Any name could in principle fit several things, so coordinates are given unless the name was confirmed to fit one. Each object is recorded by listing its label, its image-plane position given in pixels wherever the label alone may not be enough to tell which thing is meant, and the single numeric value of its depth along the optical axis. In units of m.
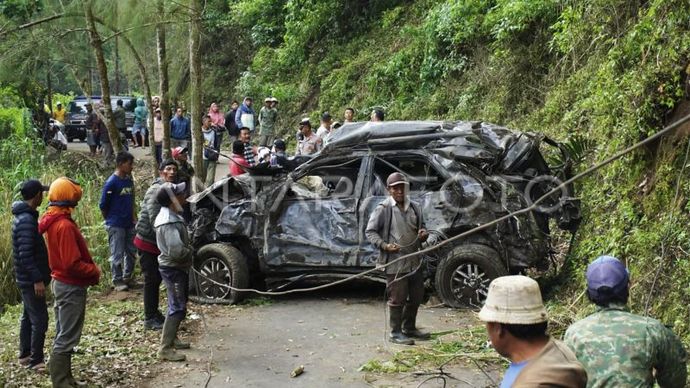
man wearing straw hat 2.67
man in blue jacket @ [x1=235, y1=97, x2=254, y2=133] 18.55
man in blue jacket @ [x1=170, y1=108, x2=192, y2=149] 16.80
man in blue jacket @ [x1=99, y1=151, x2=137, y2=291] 9.64
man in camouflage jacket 3.48
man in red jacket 6.28
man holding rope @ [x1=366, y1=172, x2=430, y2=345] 7.59
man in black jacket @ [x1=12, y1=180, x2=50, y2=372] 6.77
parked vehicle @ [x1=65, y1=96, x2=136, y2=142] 28.42
